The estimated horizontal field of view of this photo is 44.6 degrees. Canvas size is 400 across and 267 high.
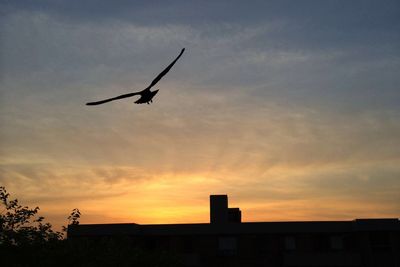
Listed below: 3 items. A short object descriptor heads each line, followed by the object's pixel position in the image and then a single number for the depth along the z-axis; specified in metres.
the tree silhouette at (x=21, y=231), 24.30
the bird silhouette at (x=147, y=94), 9.36
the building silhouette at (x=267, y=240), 37.34
